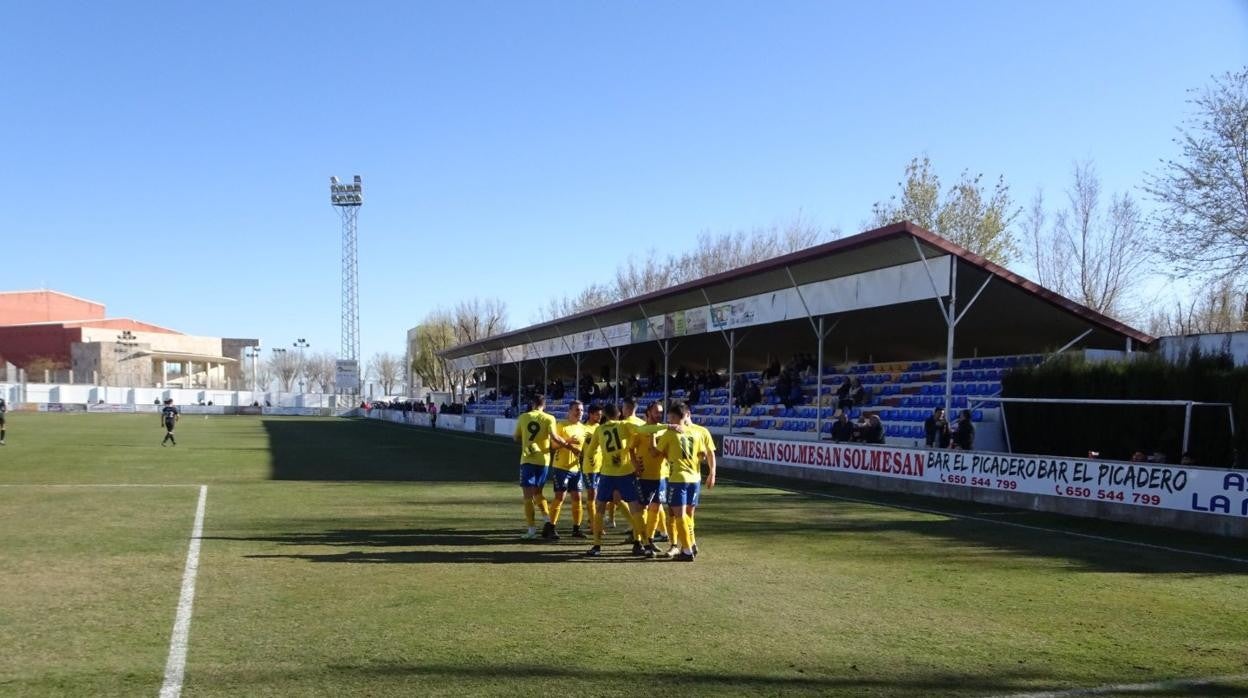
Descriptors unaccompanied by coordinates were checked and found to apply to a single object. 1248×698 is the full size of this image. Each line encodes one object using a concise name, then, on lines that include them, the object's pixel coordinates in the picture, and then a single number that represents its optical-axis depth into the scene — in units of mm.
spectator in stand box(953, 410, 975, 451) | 18203
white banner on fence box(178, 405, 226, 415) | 88000
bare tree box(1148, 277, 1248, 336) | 31391
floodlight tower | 85688
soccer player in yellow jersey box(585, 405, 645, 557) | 10586
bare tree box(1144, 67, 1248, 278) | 26766
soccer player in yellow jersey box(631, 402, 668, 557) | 10344
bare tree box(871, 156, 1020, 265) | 50125
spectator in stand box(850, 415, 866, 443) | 21234
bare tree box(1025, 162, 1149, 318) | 43531
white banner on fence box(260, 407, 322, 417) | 89562
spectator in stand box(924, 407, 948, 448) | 18594
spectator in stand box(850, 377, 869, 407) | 25784
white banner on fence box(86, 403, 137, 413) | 83812
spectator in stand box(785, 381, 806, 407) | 29078
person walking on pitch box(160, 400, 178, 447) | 32000
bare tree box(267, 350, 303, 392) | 159250
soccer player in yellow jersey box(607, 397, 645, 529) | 10712
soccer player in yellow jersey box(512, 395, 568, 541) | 11461
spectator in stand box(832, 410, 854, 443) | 22016
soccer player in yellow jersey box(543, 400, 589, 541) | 11609
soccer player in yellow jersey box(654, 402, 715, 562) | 9938
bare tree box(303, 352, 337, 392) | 159875
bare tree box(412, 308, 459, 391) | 93500
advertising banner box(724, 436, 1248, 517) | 12609
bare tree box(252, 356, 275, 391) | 165625
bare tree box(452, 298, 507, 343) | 87875
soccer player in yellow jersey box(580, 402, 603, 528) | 11469
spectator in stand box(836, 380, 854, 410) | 25328
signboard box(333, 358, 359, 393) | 78812
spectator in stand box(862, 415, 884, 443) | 21047
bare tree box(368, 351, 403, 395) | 147250
